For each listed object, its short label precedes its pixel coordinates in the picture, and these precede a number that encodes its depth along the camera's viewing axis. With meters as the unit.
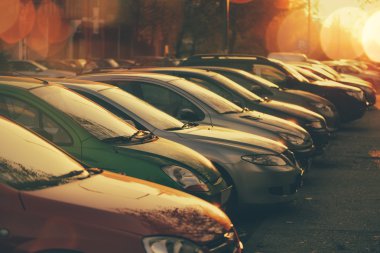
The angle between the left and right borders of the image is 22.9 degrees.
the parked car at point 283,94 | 16.55
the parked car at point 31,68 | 37.76
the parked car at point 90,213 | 4.91
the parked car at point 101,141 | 7.84
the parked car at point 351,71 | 42.06
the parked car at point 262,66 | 19.28
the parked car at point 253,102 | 13.64
